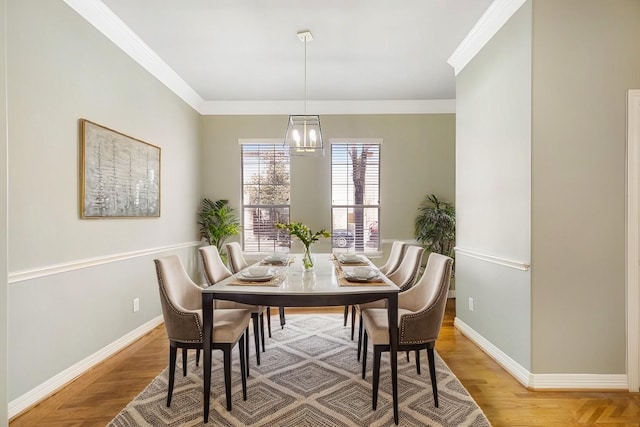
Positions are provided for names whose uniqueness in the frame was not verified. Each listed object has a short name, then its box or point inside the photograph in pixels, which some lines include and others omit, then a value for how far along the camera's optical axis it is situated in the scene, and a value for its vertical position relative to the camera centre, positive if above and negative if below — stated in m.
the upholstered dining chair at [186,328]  2.22 -0.73
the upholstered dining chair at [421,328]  2.24 -0.73
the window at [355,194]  5.61 +0.25
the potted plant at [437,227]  5.17 -0.24
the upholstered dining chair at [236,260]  3.65 -0.51
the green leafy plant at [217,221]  5.26 -0.16
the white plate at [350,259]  3.33 -0.45
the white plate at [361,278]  2.45 -0.46
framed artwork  2.88 +0.33
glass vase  2.93 -0.42
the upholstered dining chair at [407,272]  3.08 -0.55
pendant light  3.41 +0.73
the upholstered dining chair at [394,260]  3.66 -0.51
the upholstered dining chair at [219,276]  2.98 -0.59
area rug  2.18 -1.24
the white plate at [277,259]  3.46 -0.46
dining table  2.18 -0.52
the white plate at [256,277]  2.50 -0.46
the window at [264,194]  5.64 +0.25
